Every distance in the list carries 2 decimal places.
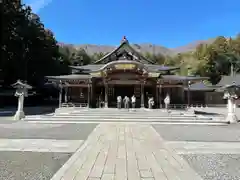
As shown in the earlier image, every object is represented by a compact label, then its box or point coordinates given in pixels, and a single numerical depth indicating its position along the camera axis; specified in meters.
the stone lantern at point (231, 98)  10.93
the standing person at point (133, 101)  13.97
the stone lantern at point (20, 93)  11.26
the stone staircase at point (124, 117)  10.47
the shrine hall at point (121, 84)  14.53
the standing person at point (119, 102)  13.62
